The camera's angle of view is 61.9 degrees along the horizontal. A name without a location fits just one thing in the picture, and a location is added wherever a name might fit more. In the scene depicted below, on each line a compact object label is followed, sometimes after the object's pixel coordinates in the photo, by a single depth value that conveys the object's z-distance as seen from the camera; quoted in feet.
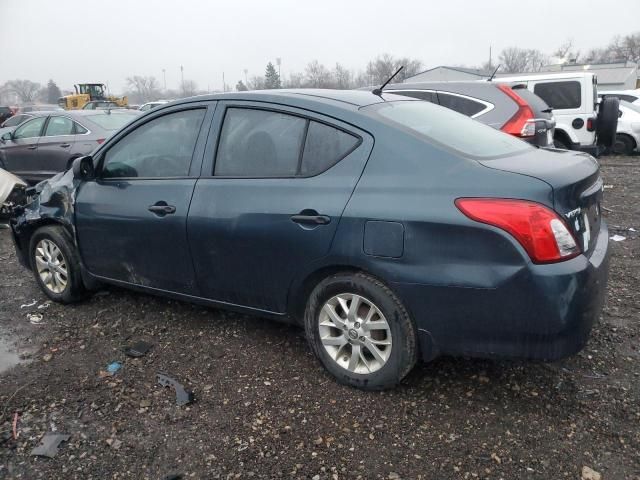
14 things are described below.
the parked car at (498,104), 21.47
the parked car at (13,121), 56.65
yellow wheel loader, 123.03
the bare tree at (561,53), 247.01
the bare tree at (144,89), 356.59
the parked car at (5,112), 92.38
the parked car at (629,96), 46.62
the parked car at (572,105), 32.94
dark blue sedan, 7.89
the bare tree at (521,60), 293.02
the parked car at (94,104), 89.98
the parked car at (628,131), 40.37
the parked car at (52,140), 28.25
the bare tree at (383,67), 238.68
